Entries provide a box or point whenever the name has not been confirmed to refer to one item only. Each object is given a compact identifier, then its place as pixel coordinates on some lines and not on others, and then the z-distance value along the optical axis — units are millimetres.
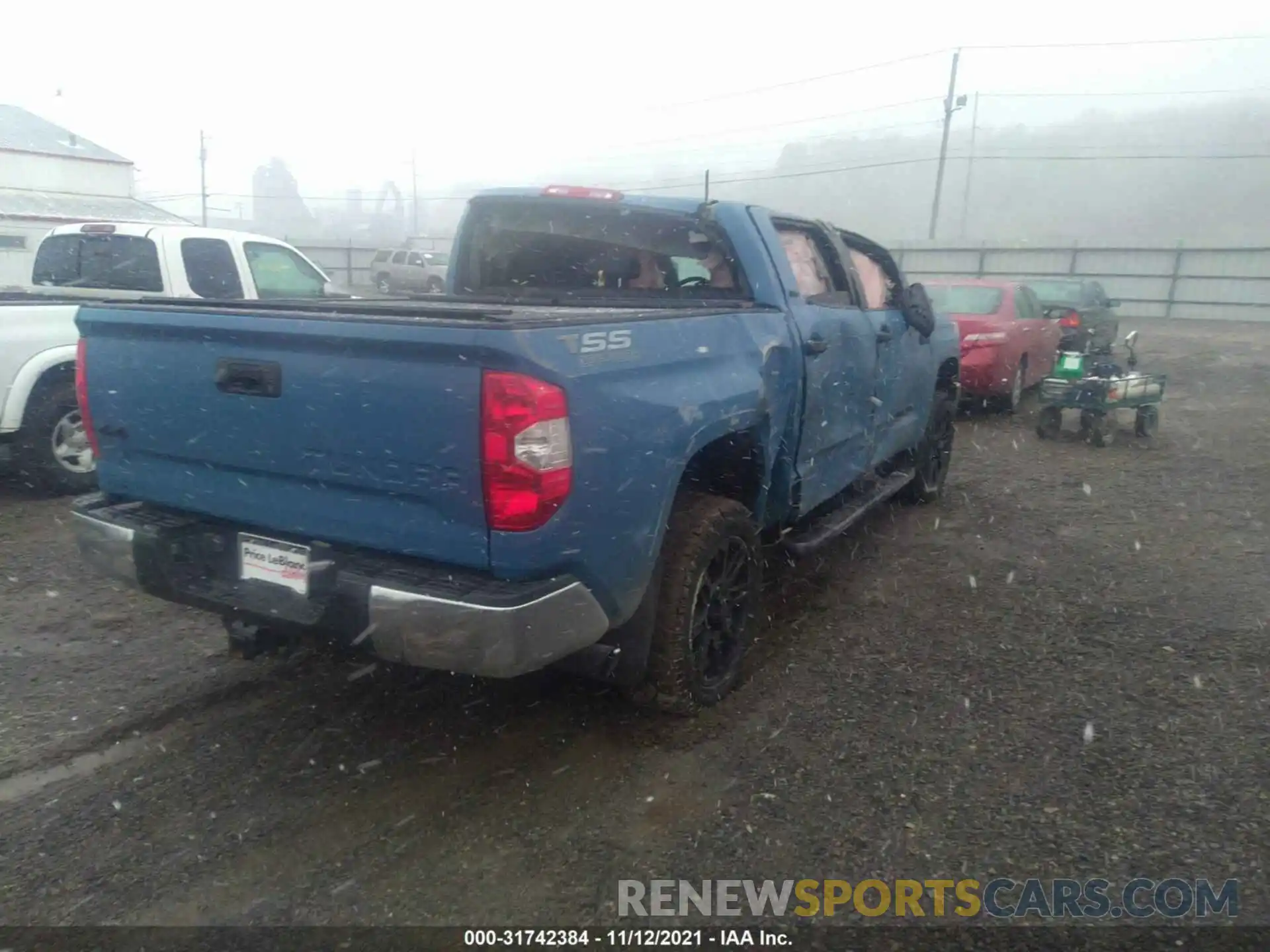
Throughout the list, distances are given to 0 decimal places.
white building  28562
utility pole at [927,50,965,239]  38219
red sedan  10344
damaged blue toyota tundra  2654
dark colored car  13500
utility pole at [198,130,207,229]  52647
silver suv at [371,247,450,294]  28516
